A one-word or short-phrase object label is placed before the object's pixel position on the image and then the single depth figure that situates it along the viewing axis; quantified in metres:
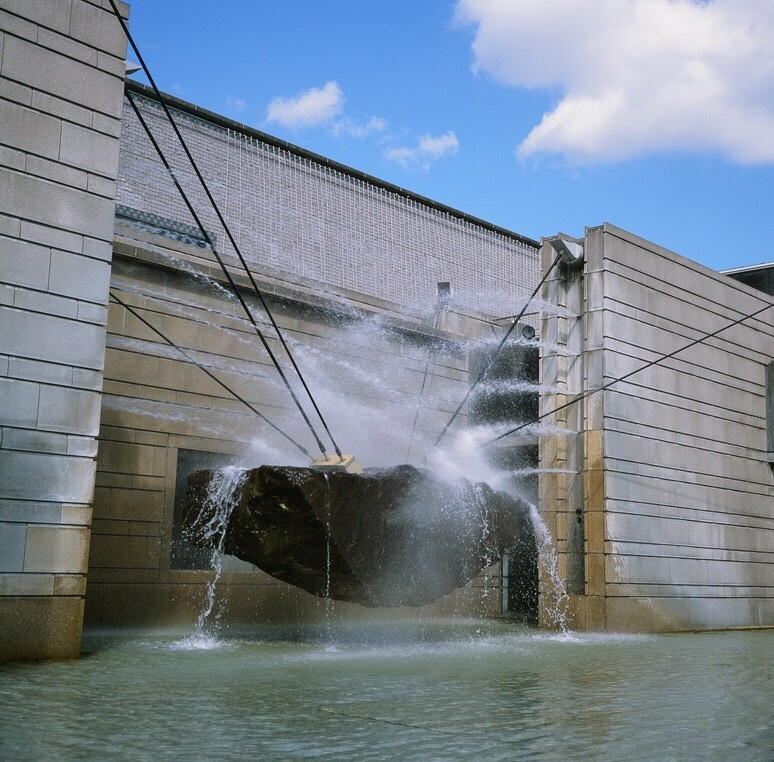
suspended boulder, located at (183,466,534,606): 10.02
